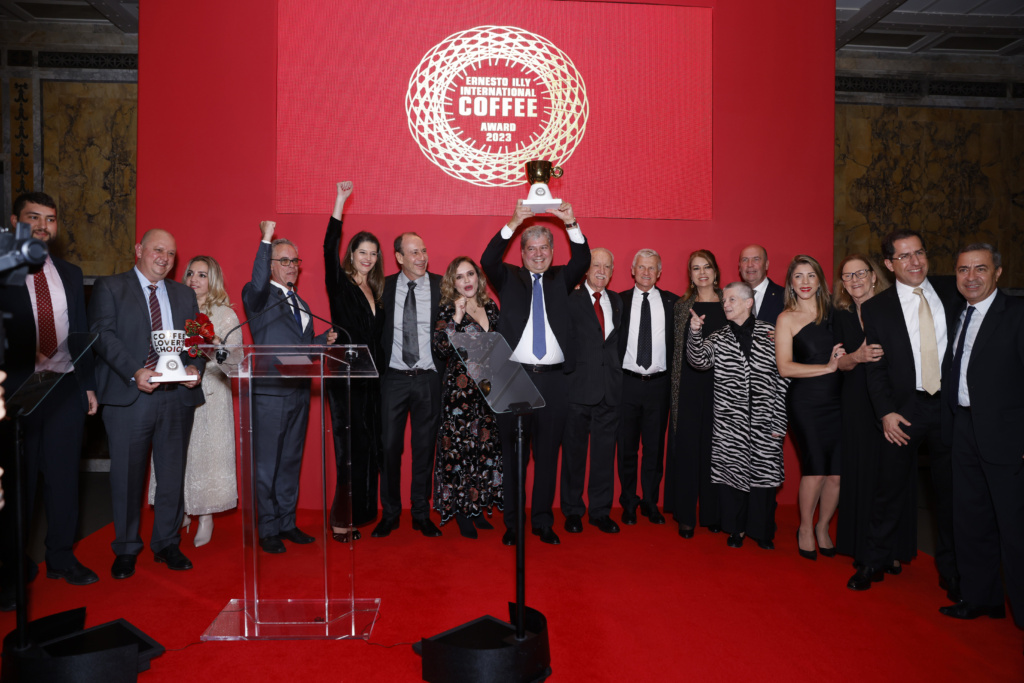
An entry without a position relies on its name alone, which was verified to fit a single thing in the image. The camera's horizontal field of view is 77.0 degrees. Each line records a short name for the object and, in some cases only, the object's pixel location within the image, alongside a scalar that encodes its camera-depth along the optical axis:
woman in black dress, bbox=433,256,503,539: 4.21
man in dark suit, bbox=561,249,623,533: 4.35
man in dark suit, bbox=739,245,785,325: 4.57
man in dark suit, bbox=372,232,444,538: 4.27
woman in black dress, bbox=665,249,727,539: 4.25
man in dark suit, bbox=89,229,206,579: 3.58
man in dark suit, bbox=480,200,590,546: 4.13
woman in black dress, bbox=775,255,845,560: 3.82
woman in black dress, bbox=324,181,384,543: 3.54
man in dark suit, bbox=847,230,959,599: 3.38
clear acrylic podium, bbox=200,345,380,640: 2.66
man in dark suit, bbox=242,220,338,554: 2.72
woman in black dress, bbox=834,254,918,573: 3.60
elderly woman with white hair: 3.96
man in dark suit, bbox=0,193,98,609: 3.25
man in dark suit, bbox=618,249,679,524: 4.46
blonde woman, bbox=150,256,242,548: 4.04
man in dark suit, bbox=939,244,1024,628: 2.99
